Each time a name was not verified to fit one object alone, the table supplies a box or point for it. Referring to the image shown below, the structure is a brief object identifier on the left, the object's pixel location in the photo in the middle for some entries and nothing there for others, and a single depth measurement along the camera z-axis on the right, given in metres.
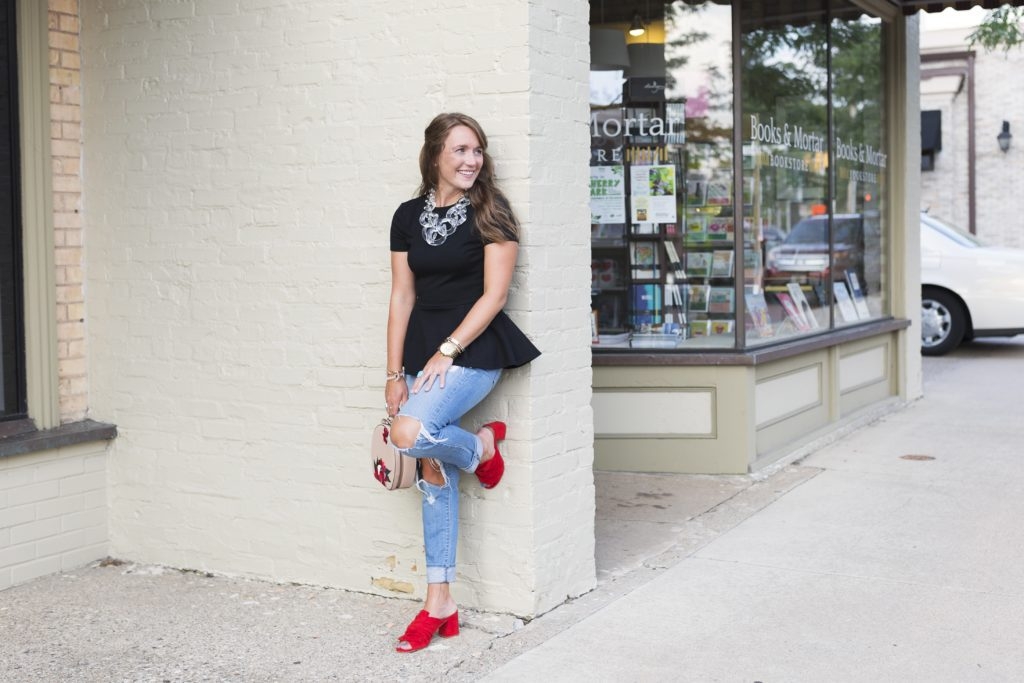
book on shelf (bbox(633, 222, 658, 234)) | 8.06
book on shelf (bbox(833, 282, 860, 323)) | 9.50
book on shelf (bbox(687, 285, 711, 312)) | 8.04
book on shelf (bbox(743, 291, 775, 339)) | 8.16
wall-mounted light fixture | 21.48
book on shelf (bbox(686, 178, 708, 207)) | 7.96
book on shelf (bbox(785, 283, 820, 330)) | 8.86
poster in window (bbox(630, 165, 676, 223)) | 8.03
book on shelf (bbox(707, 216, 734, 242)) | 7.92
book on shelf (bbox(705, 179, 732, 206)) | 7.89
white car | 13.69
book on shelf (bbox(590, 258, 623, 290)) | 8.14
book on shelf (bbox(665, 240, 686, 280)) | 8.06
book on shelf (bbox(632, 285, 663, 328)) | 8.10
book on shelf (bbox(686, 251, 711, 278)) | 8.02
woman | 4.52
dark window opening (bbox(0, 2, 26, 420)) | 5.44
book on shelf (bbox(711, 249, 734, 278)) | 7.96
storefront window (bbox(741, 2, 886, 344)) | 8.25
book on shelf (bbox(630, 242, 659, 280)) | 8.09
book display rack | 7.96
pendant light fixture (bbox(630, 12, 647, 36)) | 8.06
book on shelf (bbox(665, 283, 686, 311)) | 8.09
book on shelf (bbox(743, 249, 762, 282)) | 8.11
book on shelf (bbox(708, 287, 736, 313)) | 7.95
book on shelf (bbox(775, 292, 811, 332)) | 8.70
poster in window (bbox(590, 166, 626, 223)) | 8.05
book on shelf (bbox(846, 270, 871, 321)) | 9.80
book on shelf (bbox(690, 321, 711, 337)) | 7.96
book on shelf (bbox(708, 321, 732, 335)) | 7.89
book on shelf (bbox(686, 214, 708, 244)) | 7.98
